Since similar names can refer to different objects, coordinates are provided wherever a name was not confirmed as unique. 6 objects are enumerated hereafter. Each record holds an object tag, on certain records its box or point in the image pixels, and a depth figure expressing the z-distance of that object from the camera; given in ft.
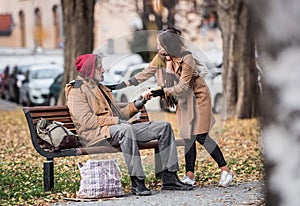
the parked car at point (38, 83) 158.72
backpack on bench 42.69
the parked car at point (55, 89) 144.18
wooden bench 42.48
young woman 43.86
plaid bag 41.40
